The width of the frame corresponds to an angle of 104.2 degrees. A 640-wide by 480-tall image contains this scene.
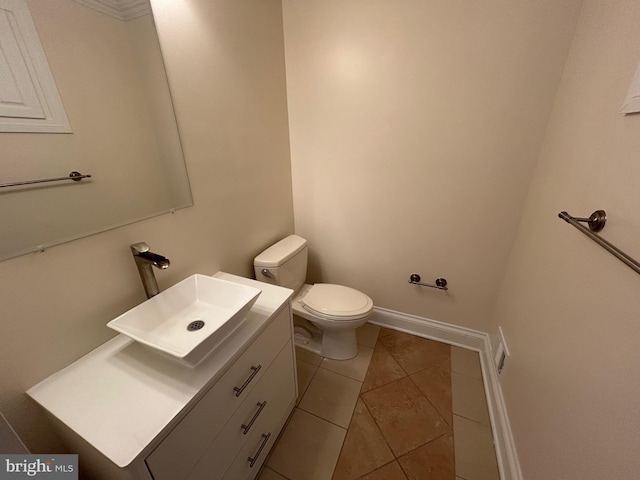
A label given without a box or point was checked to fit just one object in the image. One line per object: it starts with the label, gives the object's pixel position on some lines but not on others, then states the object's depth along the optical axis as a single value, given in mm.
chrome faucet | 870
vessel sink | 726
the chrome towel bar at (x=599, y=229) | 545
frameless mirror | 674
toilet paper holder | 1664
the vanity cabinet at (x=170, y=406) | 603
